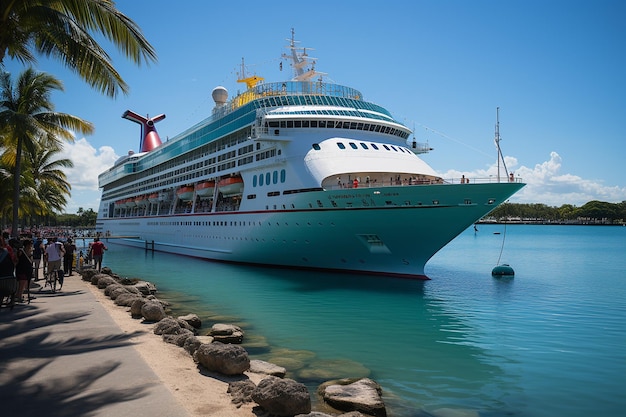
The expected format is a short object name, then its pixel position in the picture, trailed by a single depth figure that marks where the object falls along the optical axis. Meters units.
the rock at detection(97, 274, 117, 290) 16.78
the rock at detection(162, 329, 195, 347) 9.52
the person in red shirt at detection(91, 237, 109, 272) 20.77
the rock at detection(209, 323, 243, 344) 11.39
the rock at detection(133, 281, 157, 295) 18.62
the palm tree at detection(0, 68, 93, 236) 20.42
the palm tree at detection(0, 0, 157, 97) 12.12
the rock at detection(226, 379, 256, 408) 6.54
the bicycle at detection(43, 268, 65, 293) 14.92
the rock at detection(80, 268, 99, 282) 19.01
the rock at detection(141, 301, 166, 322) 11.64
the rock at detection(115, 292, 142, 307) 13.66
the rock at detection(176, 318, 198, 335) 12.02
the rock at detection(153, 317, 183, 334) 10.27
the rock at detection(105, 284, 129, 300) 14.69
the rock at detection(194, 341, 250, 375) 7.79
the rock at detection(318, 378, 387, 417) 7.14
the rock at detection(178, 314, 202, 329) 13.06
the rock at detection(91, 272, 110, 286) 17.86
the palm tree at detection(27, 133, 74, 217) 39.32
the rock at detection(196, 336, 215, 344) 10.70
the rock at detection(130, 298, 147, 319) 12.19
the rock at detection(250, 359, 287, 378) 8.46
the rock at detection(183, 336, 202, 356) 8.99
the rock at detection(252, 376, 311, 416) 6.17
